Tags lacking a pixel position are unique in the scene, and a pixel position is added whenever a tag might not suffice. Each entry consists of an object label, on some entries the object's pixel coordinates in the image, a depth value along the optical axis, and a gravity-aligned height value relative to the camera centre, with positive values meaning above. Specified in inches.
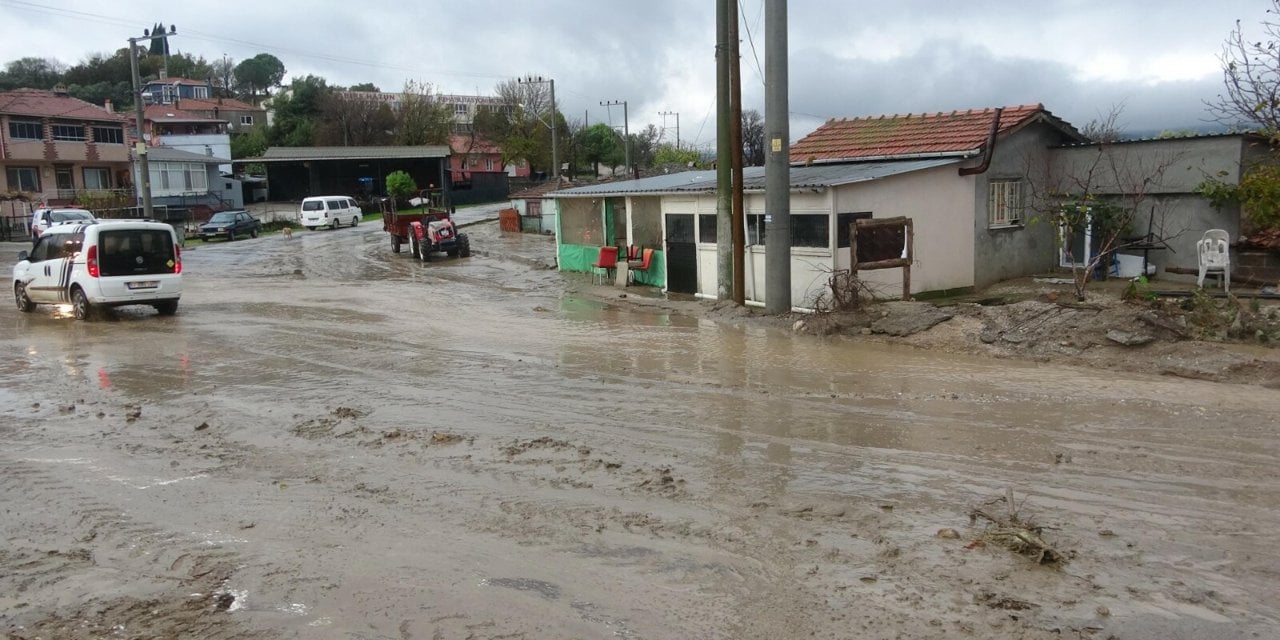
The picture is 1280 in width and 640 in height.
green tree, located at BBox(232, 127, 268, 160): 3024.1 +297.7
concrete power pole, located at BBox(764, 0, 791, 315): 585.3 +36.5
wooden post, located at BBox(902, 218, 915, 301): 582.6 -31.7
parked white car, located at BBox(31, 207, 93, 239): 1360.7 +38.7
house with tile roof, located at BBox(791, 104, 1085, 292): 661.3 +19.5
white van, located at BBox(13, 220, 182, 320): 633.0 -16.4
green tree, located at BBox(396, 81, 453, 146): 3009.4 +354.7
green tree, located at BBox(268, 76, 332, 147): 2974.9 +392.4
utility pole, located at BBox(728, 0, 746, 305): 634.2 +52.2
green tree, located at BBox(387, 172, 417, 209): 2056.8 +111.6
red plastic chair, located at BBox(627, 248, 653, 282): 837.2 -33.6
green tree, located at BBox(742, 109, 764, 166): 2131.6 +186.4
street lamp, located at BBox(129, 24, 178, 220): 1323.8 +137.5
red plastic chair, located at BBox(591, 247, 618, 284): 880.9 -31.4
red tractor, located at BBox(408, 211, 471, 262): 1229.1 -8.9
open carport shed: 2423.7 +171.2
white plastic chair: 610.9 -31.9
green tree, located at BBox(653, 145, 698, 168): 2501.7 +200.9
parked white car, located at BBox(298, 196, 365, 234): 1838.1 +45.0
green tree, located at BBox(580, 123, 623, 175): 3095.5 +263.4
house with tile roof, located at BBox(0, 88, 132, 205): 1891.0 +198.9
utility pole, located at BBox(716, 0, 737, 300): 660.7 +49.5
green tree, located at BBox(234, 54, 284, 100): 4849.9 +830.8
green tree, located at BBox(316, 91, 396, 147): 2925.7 +349.1
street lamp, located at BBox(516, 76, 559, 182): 2160.4 +180.8
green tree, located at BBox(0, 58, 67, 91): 3592.5 +682.8
